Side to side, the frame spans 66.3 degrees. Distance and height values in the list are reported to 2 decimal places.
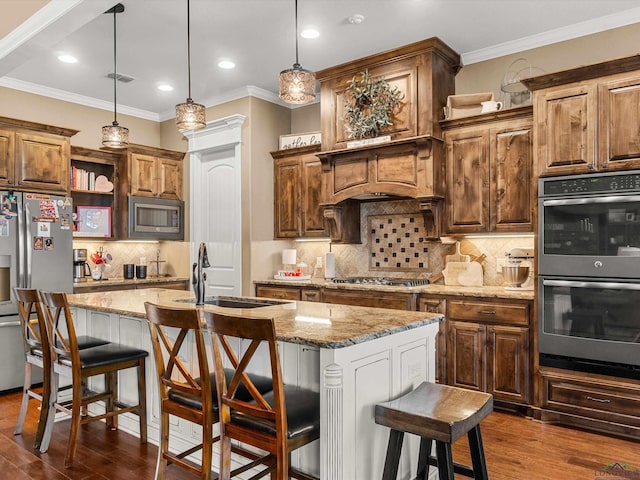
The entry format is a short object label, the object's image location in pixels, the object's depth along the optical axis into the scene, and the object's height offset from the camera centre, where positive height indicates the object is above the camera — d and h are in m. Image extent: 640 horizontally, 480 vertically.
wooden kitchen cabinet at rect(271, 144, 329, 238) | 5.37 +0.53
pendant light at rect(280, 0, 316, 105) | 2.81 +0.90
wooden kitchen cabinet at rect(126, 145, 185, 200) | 5.83 +0.87
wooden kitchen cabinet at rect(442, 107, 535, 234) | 3.96 +0.56
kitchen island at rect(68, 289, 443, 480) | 1.94 -0.57
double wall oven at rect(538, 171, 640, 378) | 3.19 -0.23
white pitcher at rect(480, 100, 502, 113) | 4.16 +1.13
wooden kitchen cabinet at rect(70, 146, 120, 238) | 5.52 +0.79
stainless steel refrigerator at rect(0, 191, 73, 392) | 4.33 -0.11
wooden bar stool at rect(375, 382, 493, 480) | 1.83 -0.70
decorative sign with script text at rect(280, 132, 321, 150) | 5.45 +1.15
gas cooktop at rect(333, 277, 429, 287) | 4.51 -0.40
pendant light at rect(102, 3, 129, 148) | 3.82 +0.84
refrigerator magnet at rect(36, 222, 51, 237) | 4.55 +0.13
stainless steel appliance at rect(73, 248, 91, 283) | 5.37 -0.26
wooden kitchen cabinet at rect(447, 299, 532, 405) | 3.67 -0.84
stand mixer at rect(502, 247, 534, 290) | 4.00 -0.25
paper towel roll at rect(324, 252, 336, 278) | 5.28 -0.26
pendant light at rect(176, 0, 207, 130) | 3.25 +0.84
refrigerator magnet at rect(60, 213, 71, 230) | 4.71 +0.21
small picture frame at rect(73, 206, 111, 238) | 5.58 +0.24
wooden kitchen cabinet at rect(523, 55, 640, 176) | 3.23 +0.83
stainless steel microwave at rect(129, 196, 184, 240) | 5.81 +0.29
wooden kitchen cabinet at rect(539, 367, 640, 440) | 3.19 -1.11
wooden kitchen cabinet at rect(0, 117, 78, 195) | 4.45 +0.82
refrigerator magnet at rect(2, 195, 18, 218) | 4.36 +0.33
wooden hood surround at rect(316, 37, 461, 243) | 4.31 +0.94
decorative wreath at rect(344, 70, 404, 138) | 4.51 +1.27
